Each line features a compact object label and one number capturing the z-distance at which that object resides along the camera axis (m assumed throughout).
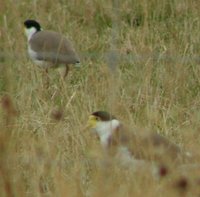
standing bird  15.80
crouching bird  9.75
